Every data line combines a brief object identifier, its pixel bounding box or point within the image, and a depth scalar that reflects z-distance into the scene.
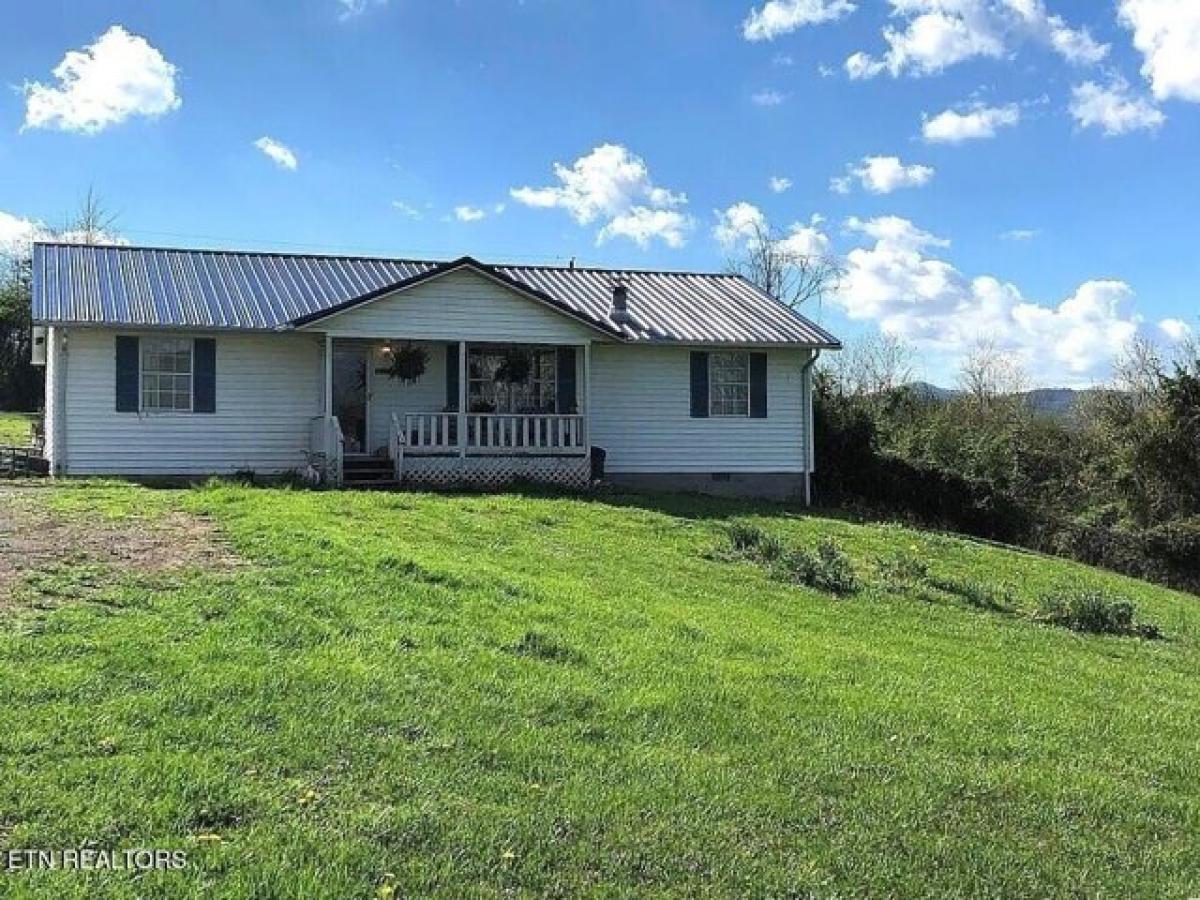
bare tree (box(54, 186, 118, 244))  42.97
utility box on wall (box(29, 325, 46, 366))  20.04
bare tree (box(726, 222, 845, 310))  40.66
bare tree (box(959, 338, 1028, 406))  33.66
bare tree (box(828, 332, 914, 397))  35.67
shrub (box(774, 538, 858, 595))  10.06
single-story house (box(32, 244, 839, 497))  16.81
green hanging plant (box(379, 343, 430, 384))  18.45
